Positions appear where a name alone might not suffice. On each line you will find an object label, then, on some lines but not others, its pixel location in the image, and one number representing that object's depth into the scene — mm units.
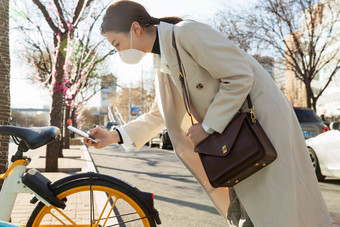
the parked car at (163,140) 20234
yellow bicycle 2018
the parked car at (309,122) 11117
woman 1688
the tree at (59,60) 9609
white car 6711
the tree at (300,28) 19688
